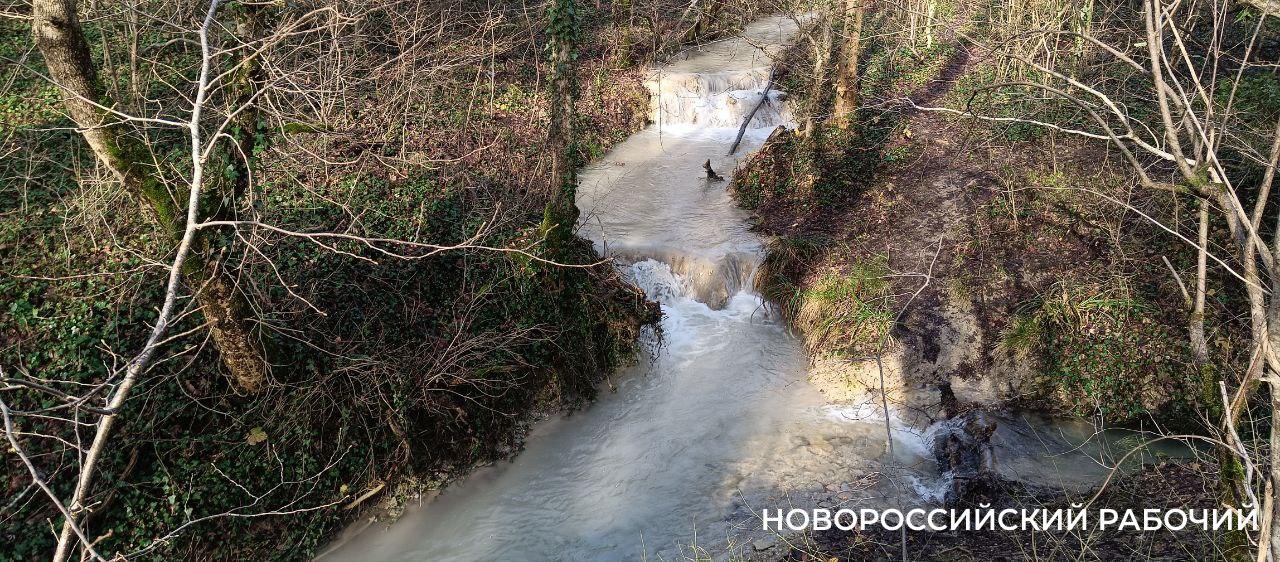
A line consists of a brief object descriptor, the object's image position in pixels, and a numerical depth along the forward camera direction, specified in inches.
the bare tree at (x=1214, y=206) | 189.6
